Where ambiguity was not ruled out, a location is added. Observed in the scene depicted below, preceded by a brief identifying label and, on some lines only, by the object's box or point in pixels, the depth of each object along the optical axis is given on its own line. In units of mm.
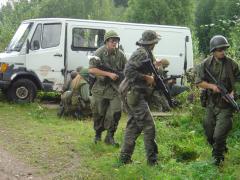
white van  14000
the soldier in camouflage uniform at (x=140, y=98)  7020
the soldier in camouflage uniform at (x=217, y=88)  6938
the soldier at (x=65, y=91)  12469
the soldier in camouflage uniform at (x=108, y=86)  8492
